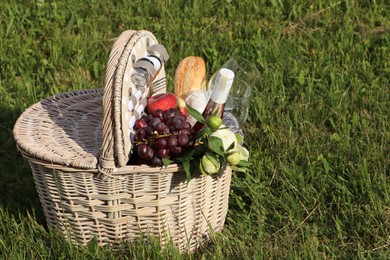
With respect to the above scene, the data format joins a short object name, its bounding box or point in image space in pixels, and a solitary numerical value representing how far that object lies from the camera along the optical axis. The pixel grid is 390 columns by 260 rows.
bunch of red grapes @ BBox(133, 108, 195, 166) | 4.01
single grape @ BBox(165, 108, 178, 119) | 4.15
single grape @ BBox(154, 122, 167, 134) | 4.04
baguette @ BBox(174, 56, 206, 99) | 4.76
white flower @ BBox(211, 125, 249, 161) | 4.09
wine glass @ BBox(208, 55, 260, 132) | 4.80
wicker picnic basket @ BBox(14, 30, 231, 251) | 3.96
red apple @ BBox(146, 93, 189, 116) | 4.37
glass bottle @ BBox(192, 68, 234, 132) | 4.11
